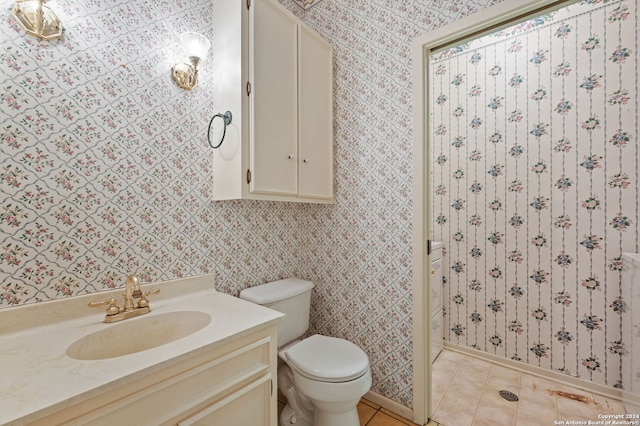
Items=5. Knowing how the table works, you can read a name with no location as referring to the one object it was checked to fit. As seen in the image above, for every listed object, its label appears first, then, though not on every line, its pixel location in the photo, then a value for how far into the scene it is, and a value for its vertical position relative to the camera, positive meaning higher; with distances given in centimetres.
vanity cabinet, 69 -54
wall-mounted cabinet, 136 +59
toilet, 125 -74
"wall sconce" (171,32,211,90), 131 +74
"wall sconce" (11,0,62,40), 96 +69
